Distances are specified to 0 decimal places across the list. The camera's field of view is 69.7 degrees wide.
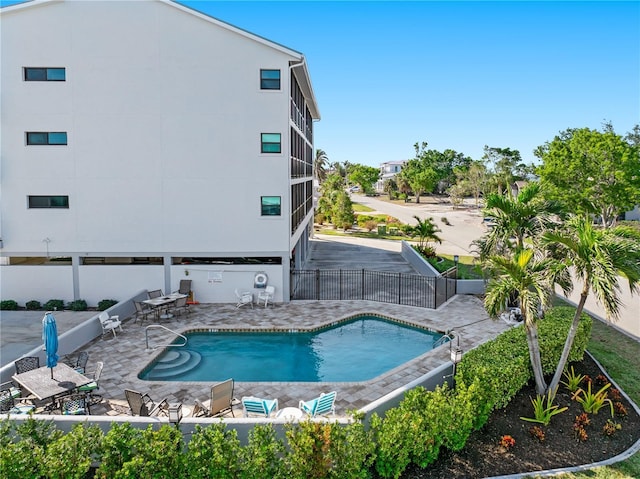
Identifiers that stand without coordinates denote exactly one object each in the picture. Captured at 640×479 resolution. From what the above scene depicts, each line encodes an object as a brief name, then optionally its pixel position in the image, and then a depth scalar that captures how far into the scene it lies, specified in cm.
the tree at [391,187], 10859
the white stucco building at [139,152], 1998
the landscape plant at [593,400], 1127
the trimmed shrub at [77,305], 2050
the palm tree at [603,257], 986
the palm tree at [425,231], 3241
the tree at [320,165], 8056
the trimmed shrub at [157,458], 774
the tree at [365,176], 11419
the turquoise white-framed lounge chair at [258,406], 1077
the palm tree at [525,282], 1094
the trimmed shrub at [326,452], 804
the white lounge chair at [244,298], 2078
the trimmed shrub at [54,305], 2055
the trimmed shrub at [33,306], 2057
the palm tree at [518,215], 1602
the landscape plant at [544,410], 1070
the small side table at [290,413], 1033
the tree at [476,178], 9038
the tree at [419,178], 9388
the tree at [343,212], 5119
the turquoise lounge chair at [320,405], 1081
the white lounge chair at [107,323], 1681
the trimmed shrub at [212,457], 791
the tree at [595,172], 3628
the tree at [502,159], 9256
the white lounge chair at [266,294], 2103
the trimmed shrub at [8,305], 2052
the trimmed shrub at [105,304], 2067
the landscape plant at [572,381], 1238
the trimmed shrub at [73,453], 768
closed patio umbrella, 1155
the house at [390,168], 16388
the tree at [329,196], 5547
